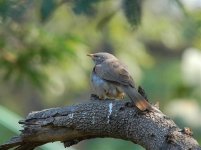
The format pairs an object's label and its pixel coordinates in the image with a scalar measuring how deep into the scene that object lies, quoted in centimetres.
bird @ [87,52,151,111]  1159
